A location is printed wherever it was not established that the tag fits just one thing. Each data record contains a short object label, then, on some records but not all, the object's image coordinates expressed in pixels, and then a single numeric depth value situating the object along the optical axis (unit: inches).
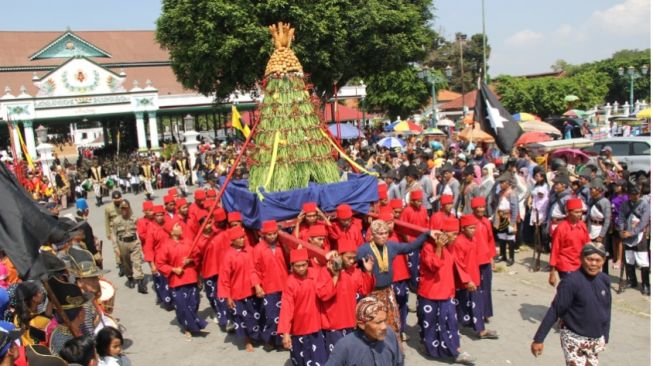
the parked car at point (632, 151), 570.9
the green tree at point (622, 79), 2011.6
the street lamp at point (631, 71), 1133.3
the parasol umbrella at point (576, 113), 1218.8
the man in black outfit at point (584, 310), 173.9
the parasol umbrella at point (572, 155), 578.7
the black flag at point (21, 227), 145.5
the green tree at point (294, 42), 764.6
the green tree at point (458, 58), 2329.0
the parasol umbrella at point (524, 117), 792.9
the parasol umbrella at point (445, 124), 1247.7
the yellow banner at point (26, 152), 588.5
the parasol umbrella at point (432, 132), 987.1
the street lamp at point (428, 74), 943.0
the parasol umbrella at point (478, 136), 693.3
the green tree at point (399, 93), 1526.8
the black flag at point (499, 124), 366.6
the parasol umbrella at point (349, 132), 892.6
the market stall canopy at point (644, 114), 913.3
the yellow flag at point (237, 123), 430.9
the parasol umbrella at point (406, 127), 889.1
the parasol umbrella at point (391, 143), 777.6
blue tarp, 280.5
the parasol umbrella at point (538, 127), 727.7
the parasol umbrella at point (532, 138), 635.3
